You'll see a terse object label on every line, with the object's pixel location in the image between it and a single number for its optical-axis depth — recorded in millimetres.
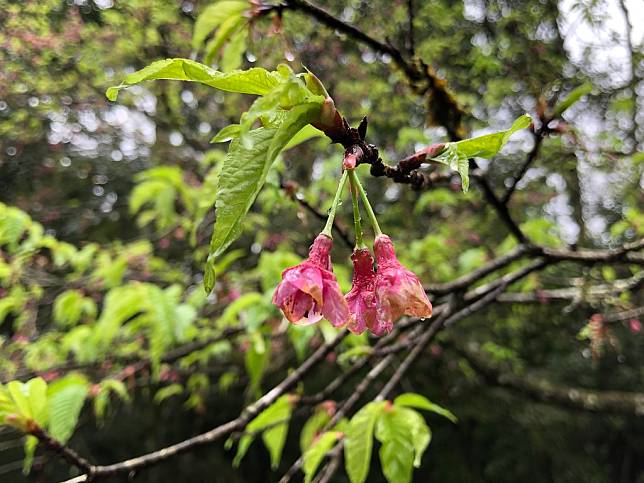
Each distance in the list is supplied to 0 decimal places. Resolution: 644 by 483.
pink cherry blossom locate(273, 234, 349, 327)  134
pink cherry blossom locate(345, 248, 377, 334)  146
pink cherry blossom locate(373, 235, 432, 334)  141
